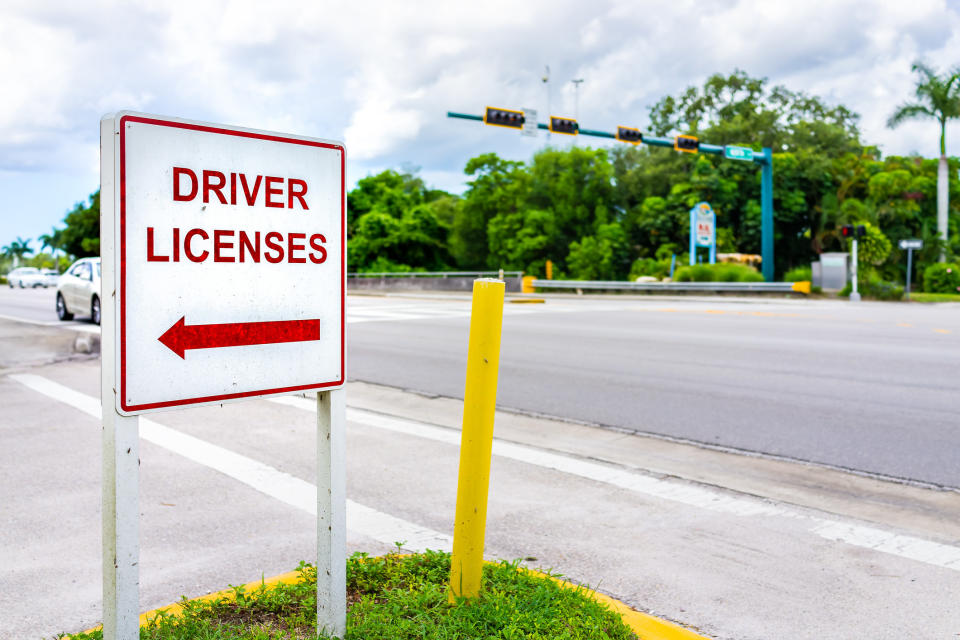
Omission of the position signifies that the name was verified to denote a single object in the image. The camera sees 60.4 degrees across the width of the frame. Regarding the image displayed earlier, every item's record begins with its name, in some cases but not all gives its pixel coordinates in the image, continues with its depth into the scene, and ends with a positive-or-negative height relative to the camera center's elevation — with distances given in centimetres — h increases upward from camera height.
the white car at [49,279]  6031 +18
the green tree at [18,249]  13212 +517
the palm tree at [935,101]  3491 +786
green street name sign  3114 +507
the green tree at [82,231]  8098 +518
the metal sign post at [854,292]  2730 -19
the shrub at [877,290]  2797 -12
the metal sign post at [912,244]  2788 +144
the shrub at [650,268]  3738 +80
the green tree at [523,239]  4797 +270
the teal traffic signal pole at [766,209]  3303 +315
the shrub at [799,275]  3164 +42
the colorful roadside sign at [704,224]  3369 +255
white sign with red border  223 +6
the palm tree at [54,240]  9929 +540
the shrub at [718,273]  3138 +48
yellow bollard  280 -54
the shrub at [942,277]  3212 +38
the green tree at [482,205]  5200 +498
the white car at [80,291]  1752 -20
